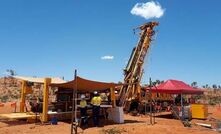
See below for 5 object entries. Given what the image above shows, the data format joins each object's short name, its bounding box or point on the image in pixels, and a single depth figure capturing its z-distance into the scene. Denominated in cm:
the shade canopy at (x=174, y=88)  1150
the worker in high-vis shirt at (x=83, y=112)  884
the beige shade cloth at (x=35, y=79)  1076
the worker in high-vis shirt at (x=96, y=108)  879
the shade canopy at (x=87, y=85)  874
